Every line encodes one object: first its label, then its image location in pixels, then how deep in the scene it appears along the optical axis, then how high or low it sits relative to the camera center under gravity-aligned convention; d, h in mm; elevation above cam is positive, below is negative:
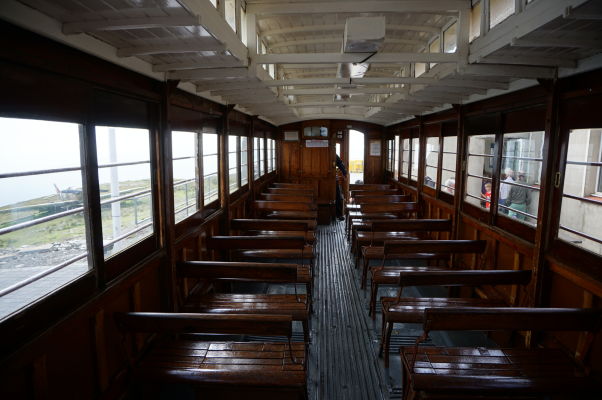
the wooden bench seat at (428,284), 3926 -1414
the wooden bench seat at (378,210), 8461 -1338
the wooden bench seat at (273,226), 6406 -1287
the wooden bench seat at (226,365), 2873 -1711
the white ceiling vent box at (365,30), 3328 +1060
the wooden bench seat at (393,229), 6414 -1334
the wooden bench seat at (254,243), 5324 -1304
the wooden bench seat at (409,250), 4934 -1331
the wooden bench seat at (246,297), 4105 -1690
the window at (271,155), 12364 -179
